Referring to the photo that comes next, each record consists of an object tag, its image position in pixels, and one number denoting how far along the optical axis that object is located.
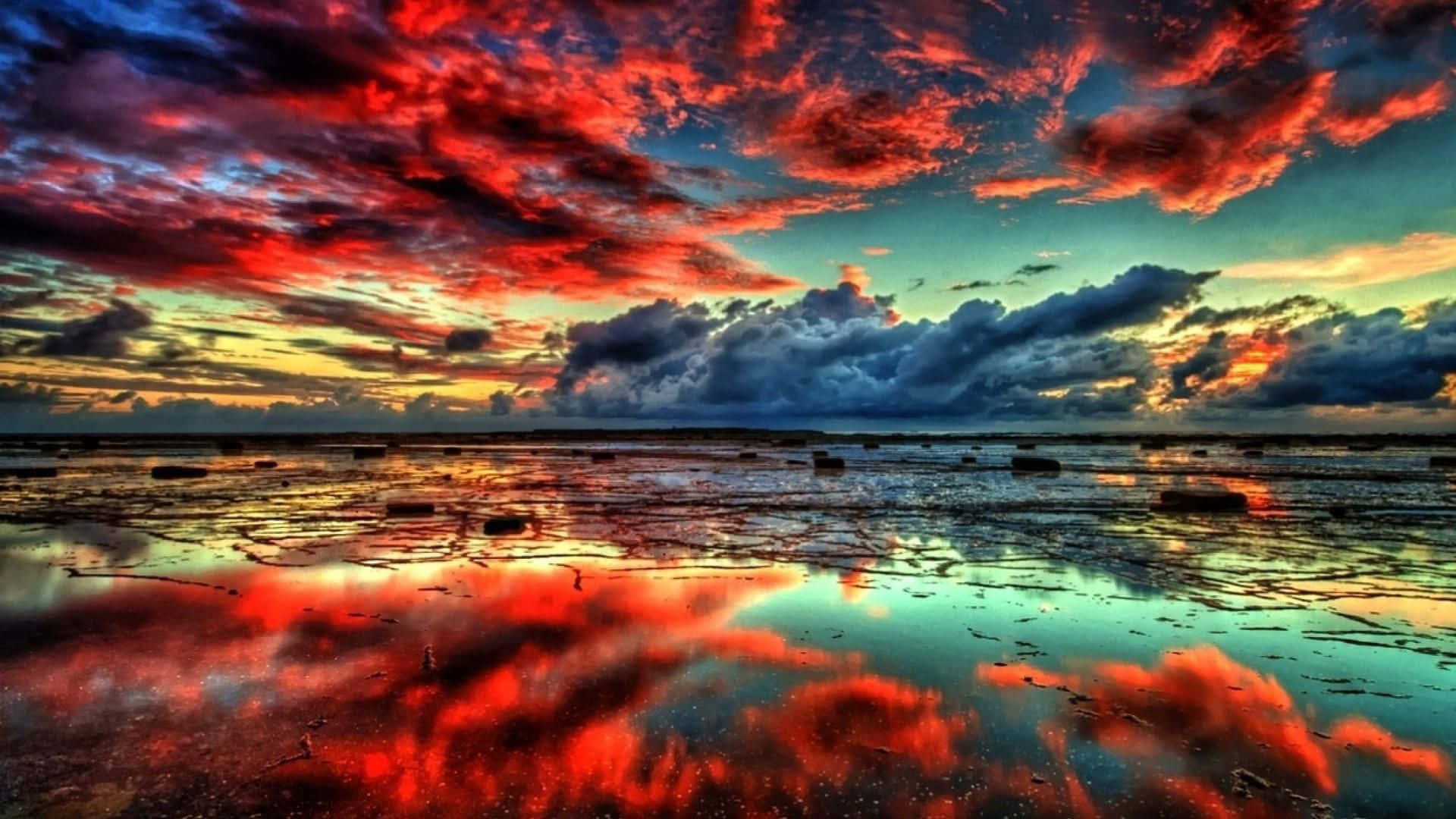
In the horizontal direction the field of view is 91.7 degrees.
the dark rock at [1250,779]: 4.84
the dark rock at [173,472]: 35.96
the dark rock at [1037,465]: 43.69
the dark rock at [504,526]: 16.95
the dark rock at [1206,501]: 22.52
